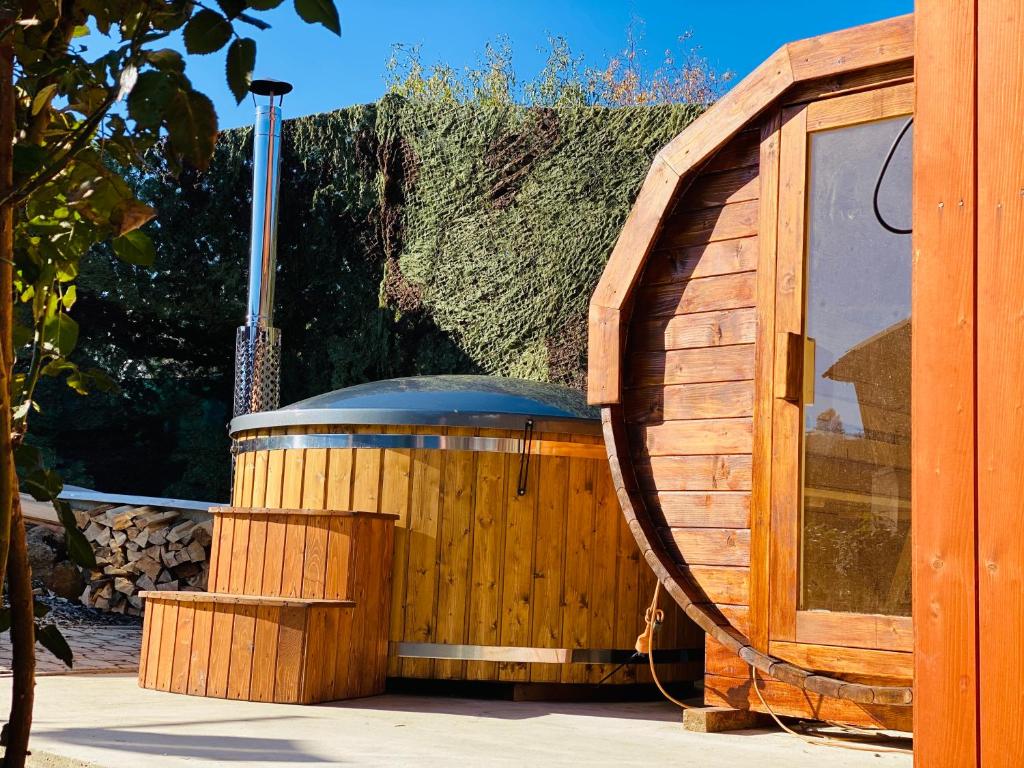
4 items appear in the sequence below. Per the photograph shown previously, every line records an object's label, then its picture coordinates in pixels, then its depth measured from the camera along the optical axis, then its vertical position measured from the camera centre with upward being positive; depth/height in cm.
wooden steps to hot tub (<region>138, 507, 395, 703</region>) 417 -41
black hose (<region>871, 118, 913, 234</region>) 371 +127
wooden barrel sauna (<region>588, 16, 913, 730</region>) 365 +59
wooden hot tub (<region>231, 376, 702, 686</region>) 469 -3
